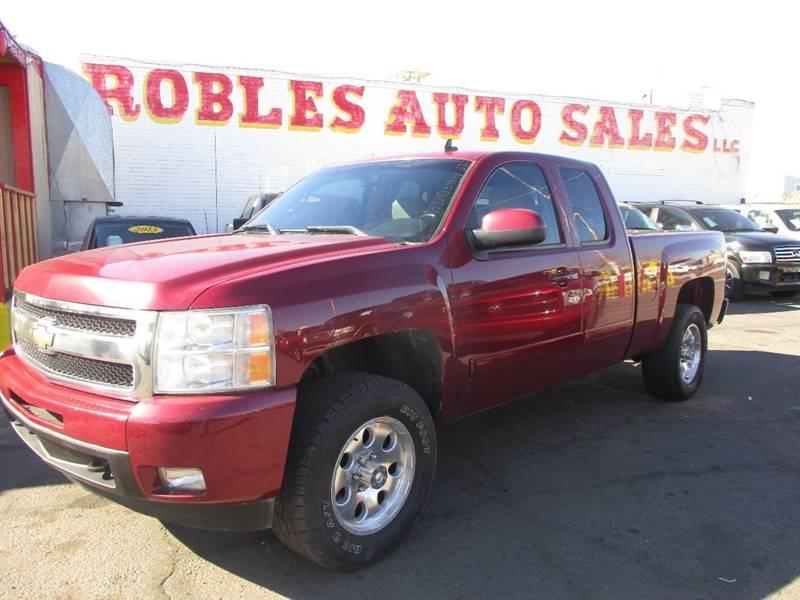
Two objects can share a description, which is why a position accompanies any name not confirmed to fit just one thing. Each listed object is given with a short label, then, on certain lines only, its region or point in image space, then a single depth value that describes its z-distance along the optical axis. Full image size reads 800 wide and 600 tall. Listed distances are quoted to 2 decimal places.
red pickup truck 2.38
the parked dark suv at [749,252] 11.21
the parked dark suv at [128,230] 7.59
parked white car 13.18
